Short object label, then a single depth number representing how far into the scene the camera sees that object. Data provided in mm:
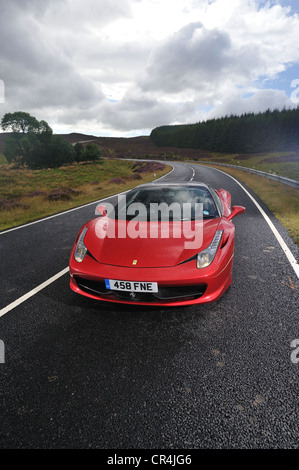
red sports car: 2584
